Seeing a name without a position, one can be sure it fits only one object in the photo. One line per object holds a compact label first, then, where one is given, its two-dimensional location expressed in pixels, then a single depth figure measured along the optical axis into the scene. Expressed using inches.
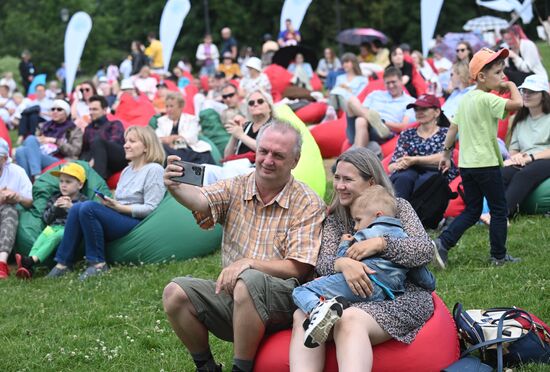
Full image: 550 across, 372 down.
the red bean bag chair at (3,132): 415.8
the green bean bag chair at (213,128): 452.1
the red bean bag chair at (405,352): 160.4
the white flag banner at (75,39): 782.5
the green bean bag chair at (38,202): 323.6
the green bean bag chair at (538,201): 317.5
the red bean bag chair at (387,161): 333.3
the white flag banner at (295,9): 976.9
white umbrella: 1047.6
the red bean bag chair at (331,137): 475.2
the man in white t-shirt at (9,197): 320.2
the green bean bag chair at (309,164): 333.4
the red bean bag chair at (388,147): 386.6
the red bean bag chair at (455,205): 318.7
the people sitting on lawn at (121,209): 296.4
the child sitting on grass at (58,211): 310.2
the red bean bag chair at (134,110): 526.0
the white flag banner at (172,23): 908.0
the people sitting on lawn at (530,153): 313.0
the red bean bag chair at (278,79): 644.1
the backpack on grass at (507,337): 171.8
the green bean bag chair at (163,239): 304.2
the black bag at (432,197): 297.7
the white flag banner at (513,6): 825.6
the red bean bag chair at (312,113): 546.9
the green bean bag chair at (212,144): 405.2
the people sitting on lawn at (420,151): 304.7
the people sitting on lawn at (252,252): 163.3
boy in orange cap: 240.5
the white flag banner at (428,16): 768.3
